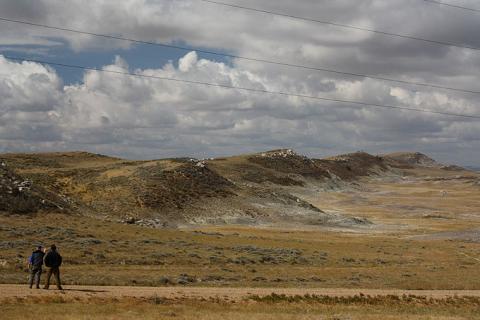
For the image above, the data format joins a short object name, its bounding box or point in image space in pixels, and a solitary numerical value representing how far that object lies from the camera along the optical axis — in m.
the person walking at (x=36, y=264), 31.20
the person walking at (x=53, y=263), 30.84
